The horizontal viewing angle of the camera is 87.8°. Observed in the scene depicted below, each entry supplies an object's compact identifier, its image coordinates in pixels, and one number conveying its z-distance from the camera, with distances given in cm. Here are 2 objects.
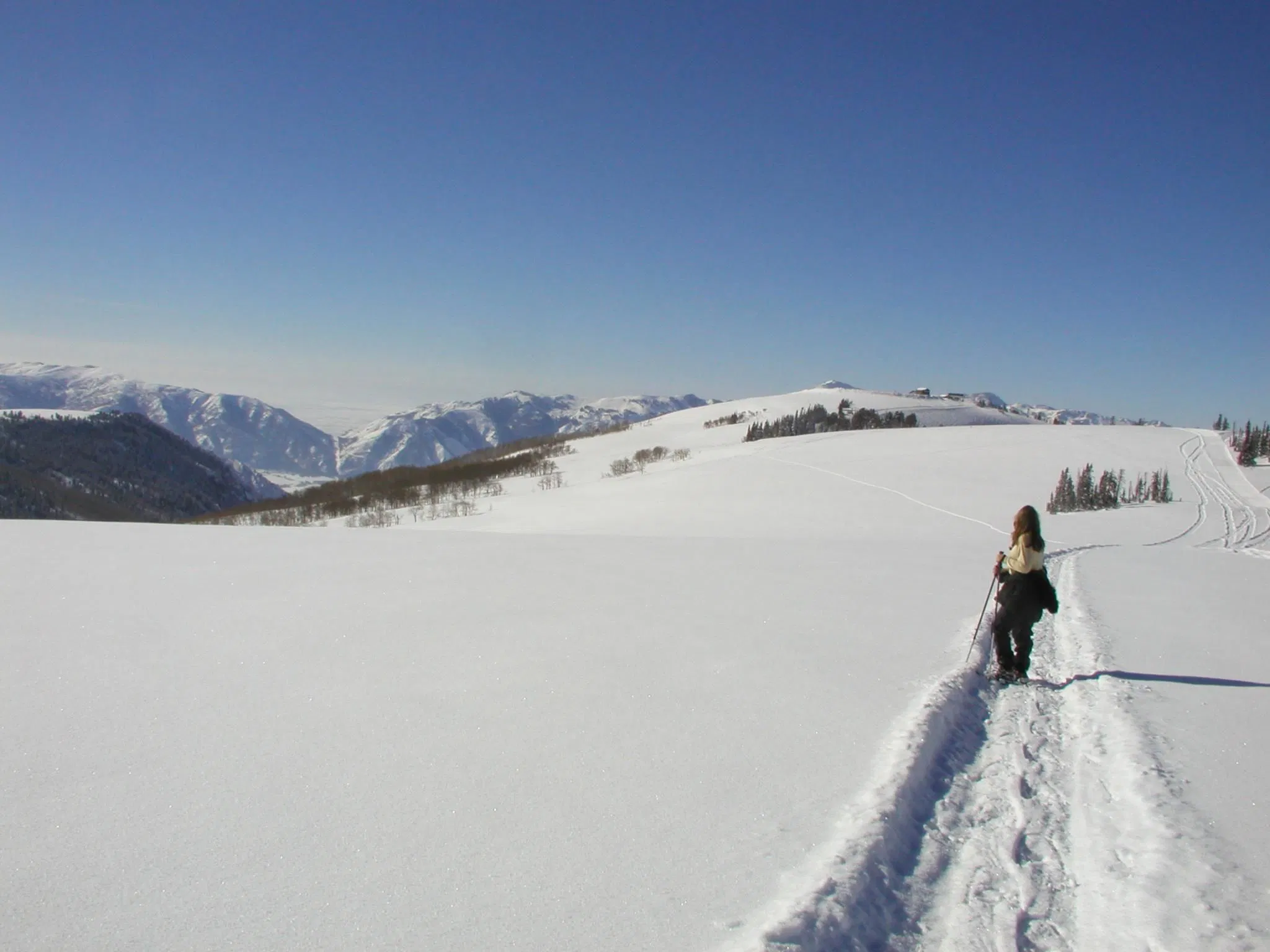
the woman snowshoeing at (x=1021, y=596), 657
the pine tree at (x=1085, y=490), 3472
